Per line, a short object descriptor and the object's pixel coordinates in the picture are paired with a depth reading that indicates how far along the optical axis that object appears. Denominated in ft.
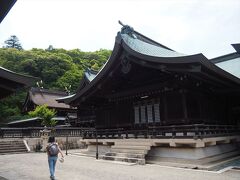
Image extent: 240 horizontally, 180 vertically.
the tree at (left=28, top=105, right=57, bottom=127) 97.09
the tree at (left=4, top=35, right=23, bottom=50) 304.30
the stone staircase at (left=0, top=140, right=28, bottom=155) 68.82
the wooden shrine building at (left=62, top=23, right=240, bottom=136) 43.11
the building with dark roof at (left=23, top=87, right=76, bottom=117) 135.13
